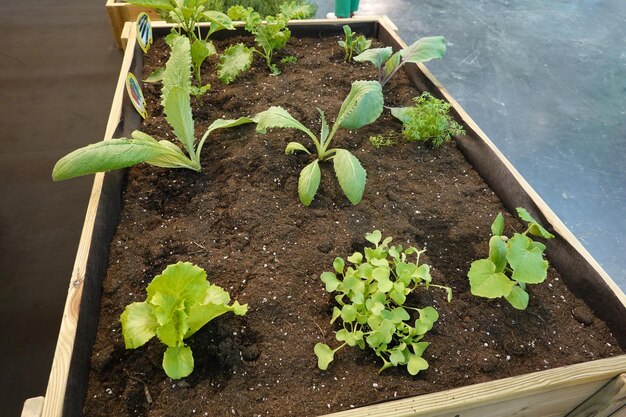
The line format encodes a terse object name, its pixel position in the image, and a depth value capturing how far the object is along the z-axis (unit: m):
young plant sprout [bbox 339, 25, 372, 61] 1.78
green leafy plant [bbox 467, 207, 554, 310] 0.98
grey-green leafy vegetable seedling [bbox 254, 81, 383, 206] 1.13
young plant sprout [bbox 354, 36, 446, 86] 1.57
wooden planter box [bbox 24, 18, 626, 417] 0.81
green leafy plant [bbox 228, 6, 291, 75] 1.70
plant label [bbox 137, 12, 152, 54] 1.67
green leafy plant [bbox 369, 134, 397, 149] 1.46
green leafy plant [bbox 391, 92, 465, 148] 1.40
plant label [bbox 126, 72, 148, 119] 1.38
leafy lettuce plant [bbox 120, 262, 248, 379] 0.85
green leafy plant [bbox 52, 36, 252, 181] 1.00
